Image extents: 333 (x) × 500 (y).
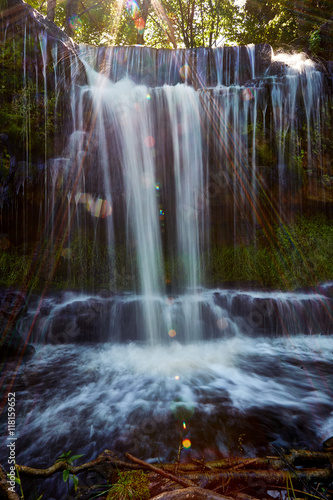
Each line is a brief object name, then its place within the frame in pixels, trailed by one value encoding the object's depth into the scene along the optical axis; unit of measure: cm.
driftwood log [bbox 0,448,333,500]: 167
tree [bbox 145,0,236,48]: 1470
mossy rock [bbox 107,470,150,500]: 177
